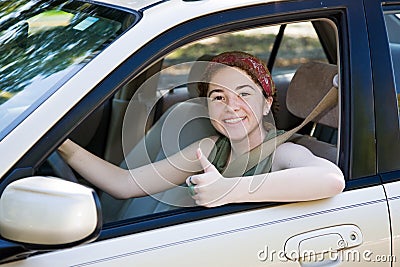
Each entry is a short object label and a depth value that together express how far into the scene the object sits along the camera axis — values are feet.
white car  7.02
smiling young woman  7.88
